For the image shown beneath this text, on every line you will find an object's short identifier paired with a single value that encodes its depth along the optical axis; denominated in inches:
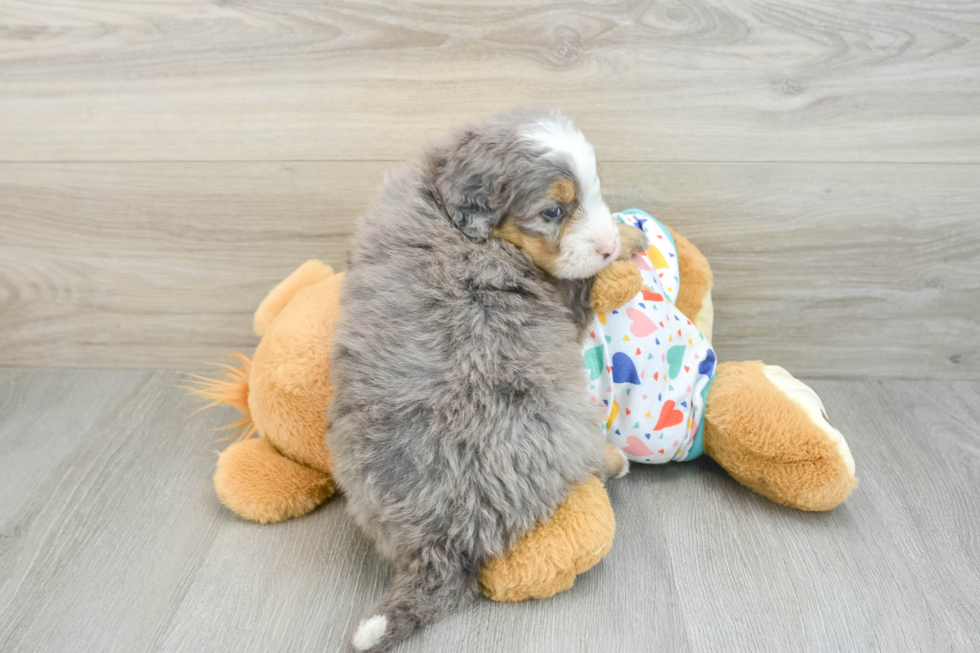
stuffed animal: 32.5
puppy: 26.9
